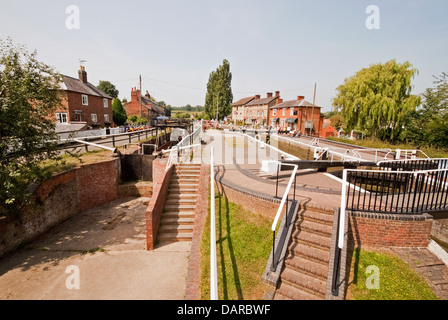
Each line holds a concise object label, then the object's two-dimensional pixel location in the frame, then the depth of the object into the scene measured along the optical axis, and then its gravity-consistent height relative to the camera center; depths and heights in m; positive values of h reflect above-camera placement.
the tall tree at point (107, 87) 88.94 +15.90
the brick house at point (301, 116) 42.56 +2.66
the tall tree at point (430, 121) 16.91 +0.91
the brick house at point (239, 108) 68.81 +6.64
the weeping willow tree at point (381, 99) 21.33 +3.19
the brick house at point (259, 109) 55.81 +5.44
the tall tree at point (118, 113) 42.53 +2.42
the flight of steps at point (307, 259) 4.55 -2.99
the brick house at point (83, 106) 27.59 +2.72
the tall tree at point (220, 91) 52.28 +8.93
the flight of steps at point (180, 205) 8.19 -3.23
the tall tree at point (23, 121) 6.82 +0.09
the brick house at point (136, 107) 53.06 +4.59
